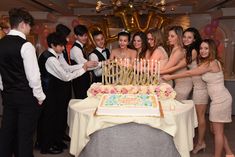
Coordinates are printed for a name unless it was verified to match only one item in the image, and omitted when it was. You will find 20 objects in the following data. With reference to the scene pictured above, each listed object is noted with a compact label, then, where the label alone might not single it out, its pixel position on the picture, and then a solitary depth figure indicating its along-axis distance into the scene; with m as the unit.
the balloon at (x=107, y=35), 5.55
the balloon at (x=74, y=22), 6.03
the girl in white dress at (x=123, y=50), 2.24
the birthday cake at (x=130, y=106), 1.47
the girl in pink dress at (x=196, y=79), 2.06
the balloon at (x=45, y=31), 5.98
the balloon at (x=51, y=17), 5.52
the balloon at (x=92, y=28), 5.59
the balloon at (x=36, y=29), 5.96
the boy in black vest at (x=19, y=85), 1.52
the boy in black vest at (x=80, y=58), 2.36
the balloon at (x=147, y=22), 5.01
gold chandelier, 4.46
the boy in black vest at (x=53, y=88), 2.01
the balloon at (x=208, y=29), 5.77
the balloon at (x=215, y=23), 5.74
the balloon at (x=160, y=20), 5.24
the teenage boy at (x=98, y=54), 2.43
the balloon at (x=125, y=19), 4.89
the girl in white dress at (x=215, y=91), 1.88
